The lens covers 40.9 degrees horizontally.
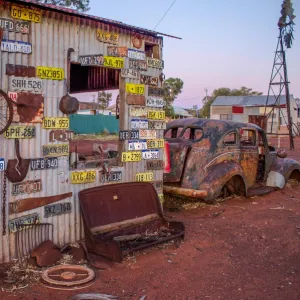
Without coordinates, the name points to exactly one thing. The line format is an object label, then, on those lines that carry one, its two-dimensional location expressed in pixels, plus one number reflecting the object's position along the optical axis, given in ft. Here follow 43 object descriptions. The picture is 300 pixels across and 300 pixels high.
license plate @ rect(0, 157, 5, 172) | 16.58
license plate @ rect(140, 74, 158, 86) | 22.09
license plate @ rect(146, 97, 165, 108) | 22.49
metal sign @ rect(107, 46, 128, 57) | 20.52
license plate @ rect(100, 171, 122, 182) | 20.61
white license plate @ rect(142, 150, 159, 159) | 22.35
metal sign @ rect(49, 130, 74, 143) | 18.35
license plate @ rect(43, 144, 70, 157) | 18.16
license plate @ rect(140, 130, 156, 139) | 22.22
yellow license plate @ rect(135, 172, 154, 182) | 22.15
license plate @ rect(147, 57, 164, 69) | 22.43
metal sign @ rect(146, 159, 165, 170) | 22.66
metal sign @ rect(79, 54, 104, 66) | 19.30
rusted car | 27.53
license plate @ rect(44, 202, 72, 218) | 18.28
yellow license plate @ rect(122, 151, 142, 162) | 21.43
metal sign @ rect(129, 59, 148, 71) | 21.44
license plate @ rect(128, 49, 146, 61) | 21.36
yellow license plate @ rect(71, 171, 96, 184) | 19.30
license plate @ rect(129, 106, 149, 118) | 21.63
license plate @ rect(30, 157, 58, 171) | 17.72
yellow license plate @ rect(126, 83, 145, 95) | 21.34
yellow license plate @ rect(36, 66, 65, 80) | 17.74
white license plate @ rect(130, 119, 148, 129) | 21.74
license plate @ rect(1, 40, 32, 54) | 16.49
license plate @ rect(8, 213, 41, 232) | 16.90
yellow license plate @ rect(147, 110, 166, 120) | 22.63
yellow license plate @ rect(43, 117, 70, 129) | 18.08
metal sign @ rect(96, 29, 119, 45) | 20.04
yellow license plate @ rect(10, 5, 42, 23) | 16.78
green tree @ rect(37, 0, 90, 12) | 63.26
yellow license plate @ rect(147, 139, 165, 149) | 22.63
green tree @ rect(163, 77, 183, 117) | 173.24
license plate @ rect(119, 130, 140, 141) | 21.38
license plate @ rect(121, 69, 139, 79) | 21.16
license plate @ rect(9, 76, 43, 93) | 16.89
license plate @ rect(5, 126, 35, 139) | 16.80
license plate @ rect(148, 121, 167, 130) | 22.65
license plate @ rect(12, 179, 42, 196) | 17.11
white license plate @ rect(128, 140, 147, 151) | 21.62
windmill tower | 77.03
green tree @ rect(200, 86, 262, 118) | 213.66
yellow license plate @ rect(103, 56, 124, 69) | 20.36
